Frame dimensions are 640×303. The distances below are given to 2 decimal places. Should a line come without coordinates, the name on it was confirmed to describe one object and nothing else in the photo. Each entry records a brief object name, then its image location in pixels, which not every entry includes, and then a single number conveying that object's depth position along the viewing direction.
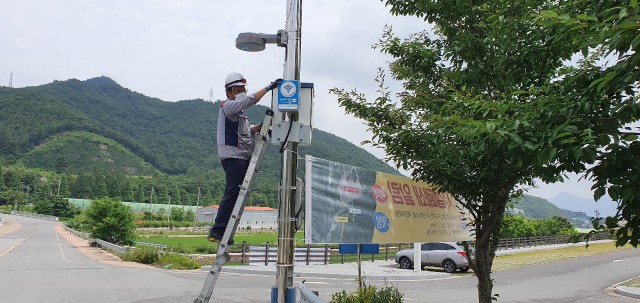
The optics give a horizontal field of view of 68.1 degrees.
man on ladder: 4.57
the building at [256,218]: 108.50
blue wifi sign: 4.32
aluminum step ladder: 4.08
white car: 23.90
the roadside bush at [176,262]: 22.77
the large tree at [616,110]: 2.82
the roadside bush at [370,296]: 8.29
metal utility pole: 4.42
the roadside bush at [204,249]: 36.72
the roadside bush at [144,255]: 25.16
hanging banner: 8.30
